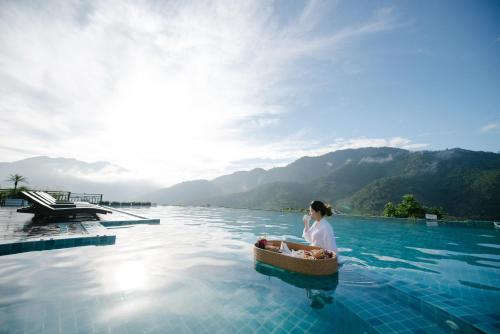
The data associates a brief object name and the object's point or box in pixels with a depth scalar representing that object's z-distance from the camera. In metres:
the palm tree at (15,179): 23.45
